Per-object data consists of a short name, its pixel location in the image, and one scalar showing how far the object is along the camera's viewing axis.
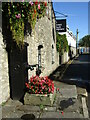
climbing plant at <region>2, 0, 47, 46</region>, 3.15
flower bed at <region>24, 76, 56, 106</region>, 3.42
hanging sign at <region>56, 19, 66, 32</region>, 13.45
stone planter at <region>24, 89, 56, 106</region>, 3.41
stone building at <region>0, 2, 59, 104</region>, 3.62
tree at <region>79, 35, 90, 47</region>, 62.11
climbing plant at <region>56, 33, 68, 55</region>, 11.02
